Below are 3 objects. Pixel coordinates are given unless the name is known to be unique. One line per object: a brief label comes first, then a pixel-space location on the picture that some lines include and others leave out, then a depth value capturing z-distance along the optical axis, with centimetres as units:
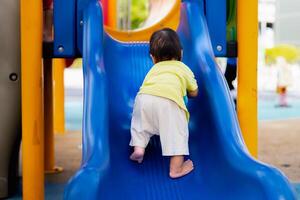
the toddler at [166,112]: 227
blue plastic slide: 191
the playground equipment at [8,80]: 289
